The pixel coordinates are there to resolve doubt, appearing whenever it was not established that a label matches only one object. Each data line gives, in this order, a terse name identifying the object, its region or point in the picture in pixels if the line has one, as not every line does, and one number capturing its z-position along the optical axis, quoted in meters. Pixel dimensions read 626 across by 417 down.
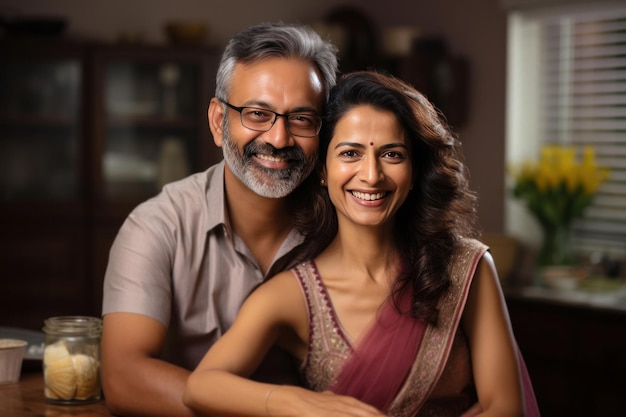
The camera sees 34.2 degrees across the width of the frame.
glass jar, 2.08
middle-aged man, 2.09
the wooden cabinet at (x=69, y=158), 5.17
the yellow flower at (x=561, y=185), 4.62
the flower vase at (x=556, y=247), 4.62
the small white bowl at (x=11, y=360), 2.22
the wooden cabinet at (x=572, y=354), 3.88
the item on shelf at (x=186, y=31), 5.34
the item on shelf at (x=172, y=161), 5.49
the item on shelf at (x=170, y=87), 5.44
